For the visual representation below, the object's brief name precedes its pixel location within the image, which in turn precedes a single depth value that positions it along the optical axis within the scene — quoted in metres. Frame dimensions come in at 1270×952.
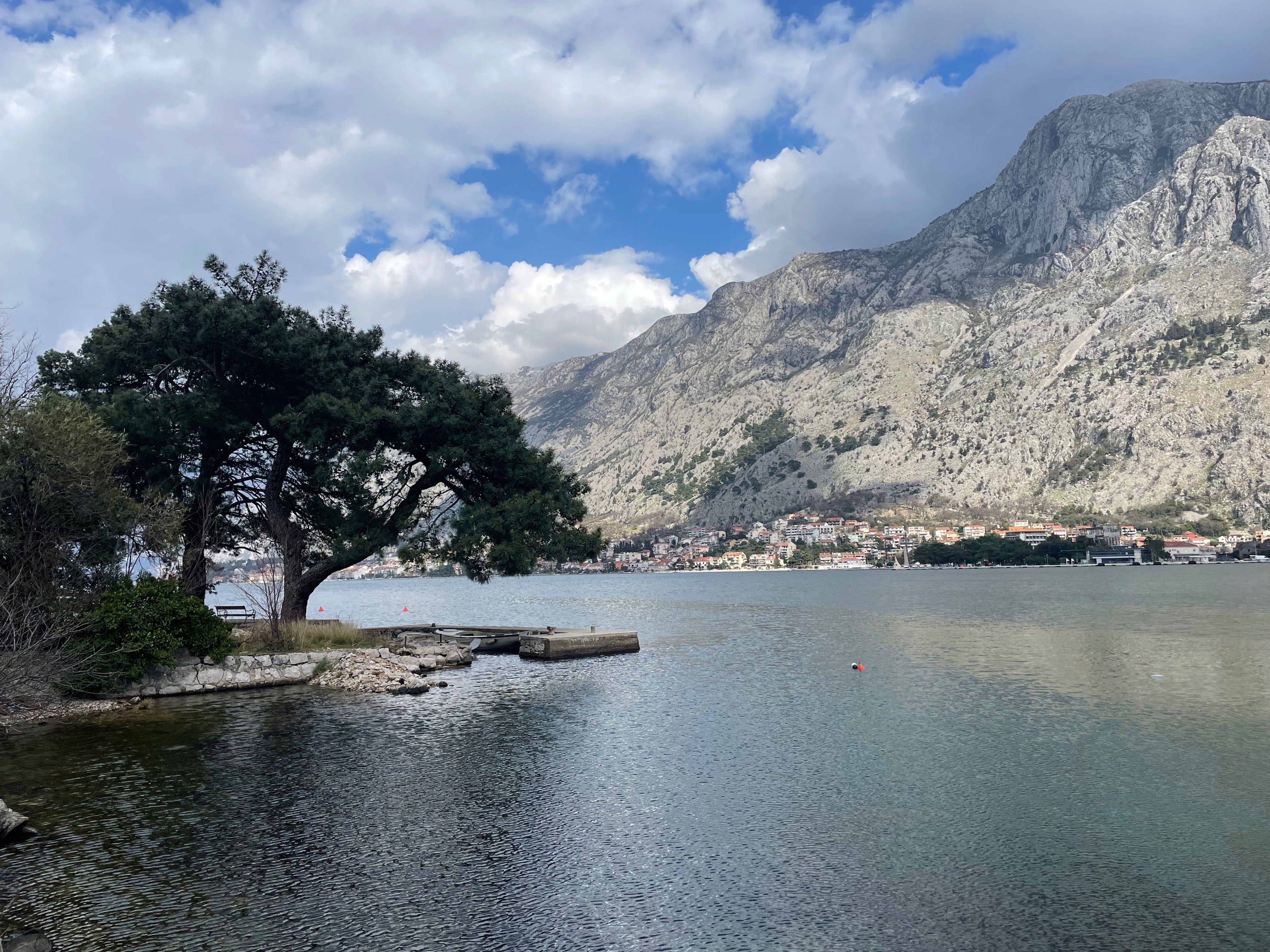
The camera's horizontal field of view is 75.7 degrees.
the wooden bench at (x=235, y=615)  42.38
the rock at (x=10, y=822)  12.83
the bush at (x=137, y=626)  25.72
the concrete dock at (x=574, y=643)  40.22
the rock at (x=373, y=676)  29.02
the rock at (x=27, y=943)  8.89
